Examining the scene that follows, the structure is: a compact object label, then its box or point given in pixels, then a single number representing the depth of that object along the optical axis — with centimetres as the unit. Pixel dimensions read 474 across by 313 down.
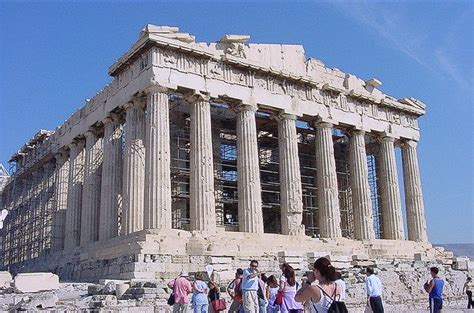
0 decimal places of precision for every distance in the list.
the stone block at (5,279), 2206
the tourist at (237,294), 1150
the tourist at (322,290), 604
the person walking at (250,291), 1113
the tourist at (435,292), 1220
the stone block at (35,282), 1978
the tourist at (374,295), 1110
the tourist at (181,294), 1273
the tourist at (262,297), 1155
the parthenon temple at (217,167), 2591
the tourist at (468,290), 1962
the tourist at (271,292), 1175
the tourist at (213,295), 1230
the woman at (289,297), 1009
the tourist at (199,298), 1234
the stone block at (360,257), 2816
